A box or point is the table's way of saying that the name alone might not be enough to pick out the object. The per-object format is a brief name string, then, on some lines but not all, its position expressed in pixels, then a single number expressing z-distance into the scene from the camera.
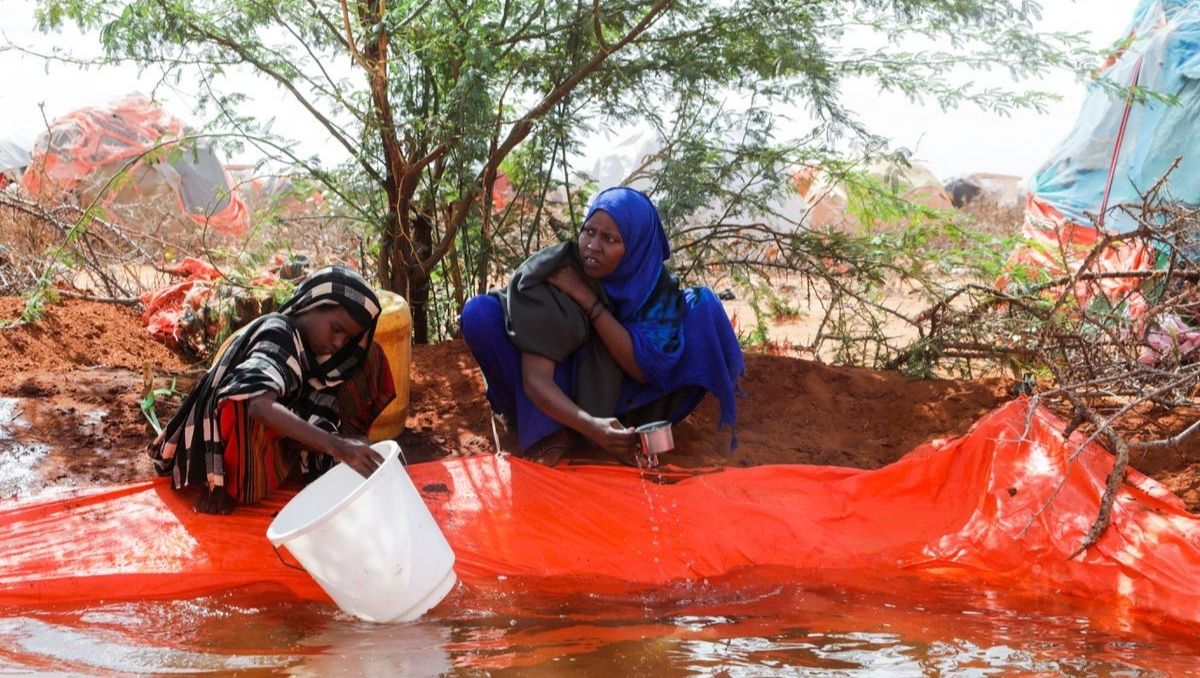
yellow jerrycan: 3.95
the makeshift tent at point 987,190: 13.19
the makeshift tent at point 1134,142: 6.87
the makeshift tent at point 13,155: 12.32
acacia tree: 4.33
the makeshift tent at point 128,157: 9.77
